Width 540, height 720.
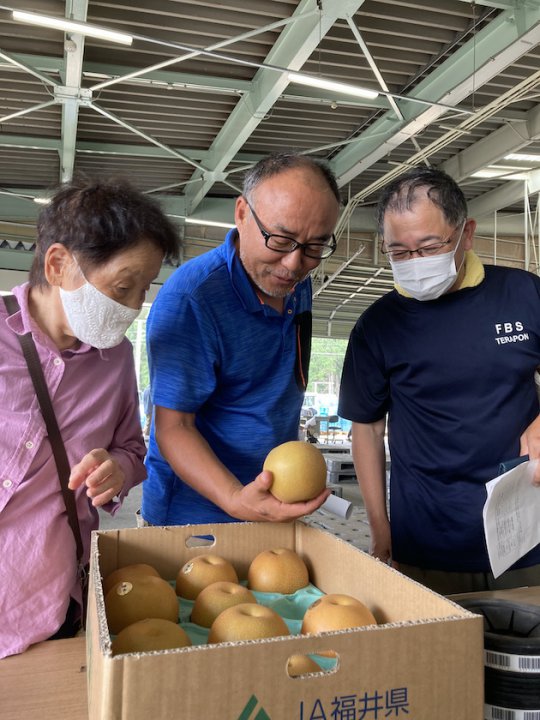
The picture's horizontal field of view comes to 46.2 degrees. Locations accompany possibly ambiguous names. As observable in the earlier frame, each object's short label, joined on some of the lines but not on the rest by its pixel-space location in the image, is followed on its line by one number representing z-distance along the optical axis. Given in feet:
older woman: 3.89
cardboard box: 2.03
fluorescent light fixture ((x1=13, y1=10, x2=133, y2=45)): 13.80
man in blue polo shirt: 4.68
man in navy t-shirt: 5.80
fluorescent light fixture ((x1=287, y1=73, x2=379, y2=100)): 16.83
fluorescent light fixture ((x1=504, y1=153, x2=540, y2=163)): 27.32
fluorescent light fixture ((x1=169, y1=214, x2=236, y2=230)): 32.32
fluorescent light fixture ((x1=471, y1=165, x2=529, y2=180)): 28.73
